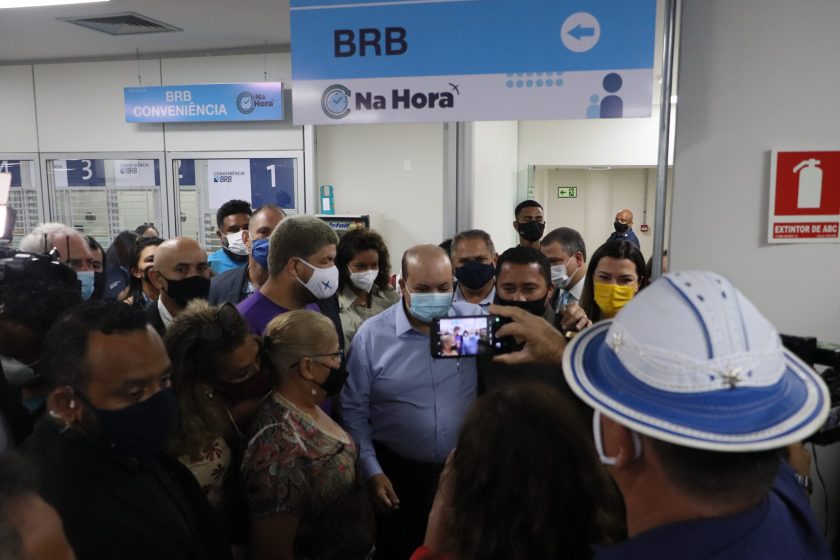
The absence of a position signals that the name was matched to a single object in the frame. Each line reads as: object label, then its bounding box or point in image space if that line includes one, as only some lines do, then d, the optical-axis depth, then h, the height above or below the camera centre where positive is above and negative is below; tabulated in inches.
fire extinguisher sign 76.6 +0.6
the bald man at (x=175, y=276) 108.8 -13.1
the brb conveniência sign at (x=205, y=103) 252.1 +43.9
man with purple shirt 99.5 -11.1
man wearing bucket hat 33.4 -12.4
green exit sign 441.1 +8.1
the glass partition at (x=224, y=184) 263.3 +9.3
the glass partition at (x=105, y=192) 275.1 +6.1
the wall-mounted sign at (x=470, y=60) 81.2 +20.6
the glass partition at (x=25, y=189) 282.2 +7.9
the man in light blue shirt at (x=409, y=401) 88.2 -29.6
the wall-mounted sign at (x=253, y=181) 263.4 +10.6
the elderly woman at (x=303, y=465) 63.2 -28.7
